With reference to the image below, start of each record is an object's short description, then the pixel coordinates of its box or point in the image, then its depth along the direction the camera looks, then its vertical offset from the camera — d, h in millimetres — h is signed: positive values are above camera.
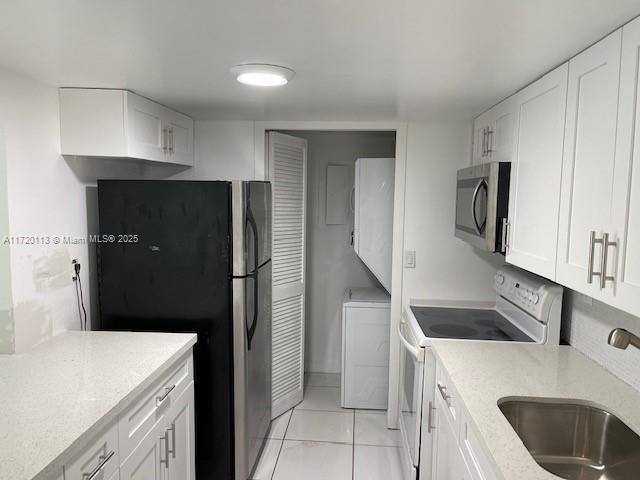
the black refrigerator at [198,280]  2307 -422
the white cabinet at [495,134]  2170 +357
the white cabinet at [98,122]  2135 +342
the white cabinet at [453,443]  1415 -859
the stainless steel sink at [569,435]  1477 -777
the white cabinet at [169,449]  1666 -1014
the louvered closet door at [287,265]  3135 -475
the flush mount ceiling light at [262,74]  1729 +483
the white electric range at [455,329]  2127 -679
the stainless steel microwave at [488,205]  2145 -17
